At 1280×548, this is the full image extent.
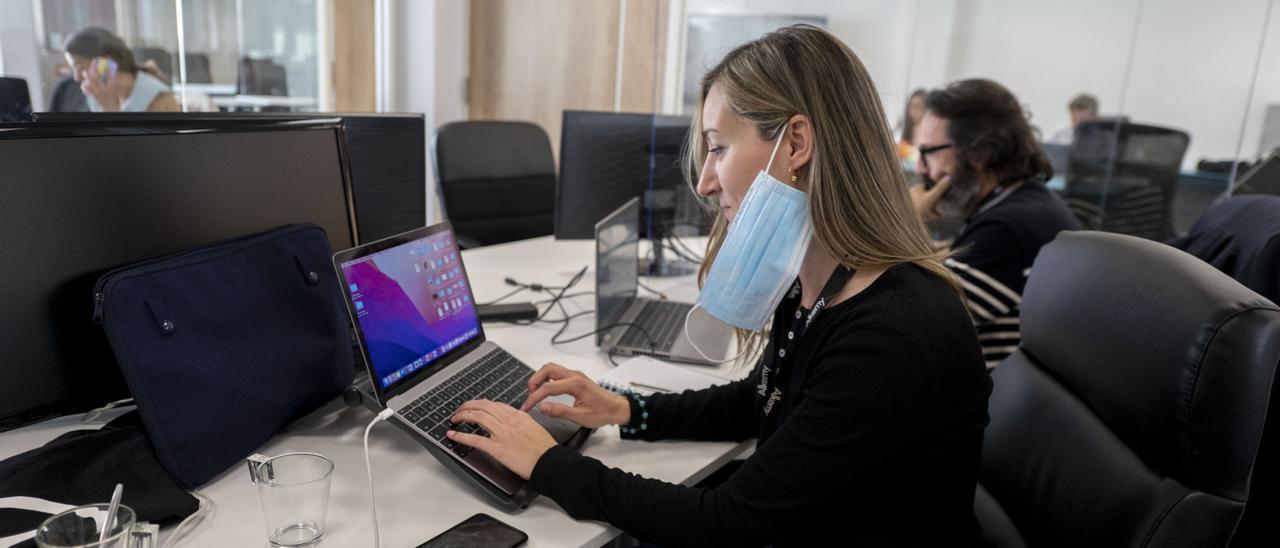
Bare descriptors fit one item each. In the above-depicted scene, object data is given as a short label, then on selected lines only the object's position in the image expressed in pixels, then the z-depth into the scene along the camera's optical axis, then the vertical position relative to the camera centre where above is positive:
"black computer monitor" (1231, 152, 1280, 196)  3.57 -0.21
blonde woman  0.89 -0.29
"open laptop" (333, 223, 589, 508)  1.03 -0.37
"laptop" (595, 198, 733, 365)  1.59 -0.47
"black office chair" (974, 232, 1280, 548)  0.79 -0.30
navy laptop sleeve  0.92 -0.33
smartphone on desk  0.90 -0.49
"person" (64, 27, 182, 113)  3.04 -0.05
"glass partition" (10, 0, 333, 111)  3.00 +0.08
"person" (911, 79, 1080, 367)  1.77 -0.19
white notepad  1.39 -0.48
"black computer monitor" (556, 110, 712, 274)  2.09 -0.20
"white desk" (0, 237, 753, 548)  0.92 -0.50
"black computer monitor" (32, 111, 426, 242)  1.52 -0.17
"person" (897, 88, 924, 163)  4.47 -0.08
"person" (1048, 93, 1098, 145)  4.09 +0.05
